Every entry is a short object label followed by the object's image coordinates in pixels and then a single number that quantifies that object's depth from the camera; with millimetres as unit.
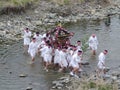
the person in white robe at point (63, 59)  25547
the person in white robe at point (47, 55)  26156
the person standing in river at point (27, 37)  30067
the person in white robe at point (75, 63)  24375
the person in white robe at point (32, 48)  27609
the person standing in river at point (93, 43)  29375
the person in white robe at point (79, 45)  26283
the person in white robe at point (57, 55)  25922
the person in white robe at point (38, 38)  28975
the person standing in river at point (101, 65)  24506
